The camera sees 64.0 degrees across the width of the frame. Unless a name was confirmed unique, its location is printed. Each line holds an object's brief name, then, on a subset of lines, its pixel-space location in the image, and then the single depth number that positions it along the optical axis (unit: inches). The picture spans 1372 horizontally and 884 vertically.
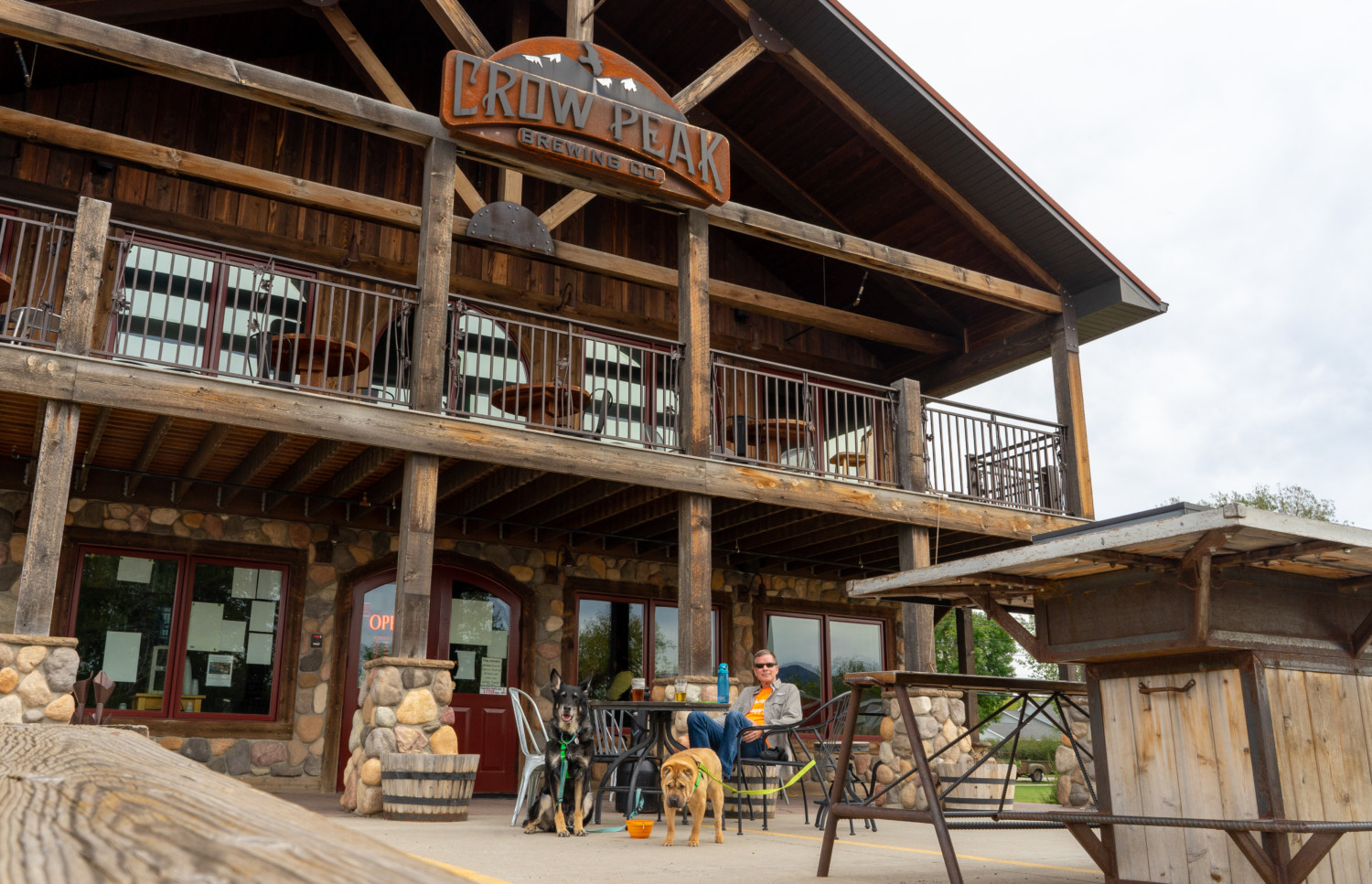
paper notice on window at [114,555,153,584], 368.2
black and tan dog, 240.5
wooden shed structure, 144.5
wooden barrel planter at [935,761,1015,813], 341.4
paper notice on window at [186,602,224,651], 375.2
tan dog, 226.8
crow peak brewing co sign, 342.6
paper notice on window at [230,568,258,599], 386.0
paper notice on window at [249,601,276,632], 386.3
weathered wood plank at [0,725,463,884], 30.0
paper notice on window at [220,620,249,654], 379.9
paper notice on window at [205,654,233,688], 373.7
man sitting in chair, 275.6
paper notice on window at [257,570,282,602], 390.3
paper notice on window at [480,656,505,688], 424.8
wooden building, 316.5
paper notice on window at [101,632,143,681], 359.9
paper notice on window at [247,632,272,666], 382.9
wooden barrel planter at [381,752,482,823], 275.1
